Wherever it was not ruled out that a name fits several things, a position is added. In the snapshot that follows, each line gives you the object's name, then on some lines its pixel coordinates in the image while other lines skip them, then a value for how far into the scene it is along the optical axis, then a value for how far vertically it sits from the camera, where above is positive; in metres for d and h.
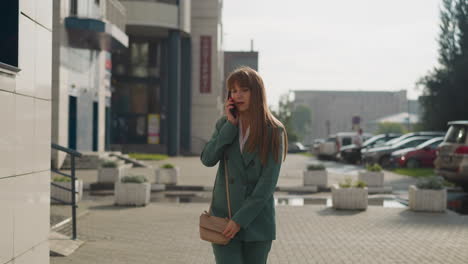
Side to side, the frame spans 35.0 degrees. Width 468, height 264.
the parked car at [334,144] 44.66 -1.26
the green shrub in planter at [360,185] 14.48 -1.19
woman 4.16 -0.21
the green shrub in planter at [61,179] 15.75 -1.27
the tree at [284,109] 95.00 +1.80
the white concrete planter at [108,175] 20.34 -1.49
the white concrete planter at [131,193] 14.84 -1.45
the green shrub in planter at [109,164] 20.47 -1.19
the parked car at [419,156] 30.23 -1.26
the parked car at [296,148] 75.29 -2.52
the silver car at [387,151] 32.50 -1.17
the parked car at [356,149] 39.16 -1.33
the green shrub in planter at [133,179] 14.88 -1.16
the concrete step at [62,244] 8.55 -1.52
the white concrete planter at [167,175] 20.28 -1.46
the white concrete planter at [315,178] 20.41 -1.49
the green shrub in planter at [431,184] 14.39 -1.14
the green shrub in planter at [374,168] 20.25 -1.20
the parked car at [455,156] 17.05 -0.71
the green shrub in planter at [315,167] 20.52 -1.20
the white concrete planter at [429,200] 14.21 -1.44
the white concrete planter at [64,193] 15.03 -1.49
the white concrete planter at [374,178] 20.12 -1.46
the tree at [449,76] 41.59 +2.81
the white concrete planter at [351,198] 14.33 -1.43
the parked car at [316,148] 50.31 -1.71
